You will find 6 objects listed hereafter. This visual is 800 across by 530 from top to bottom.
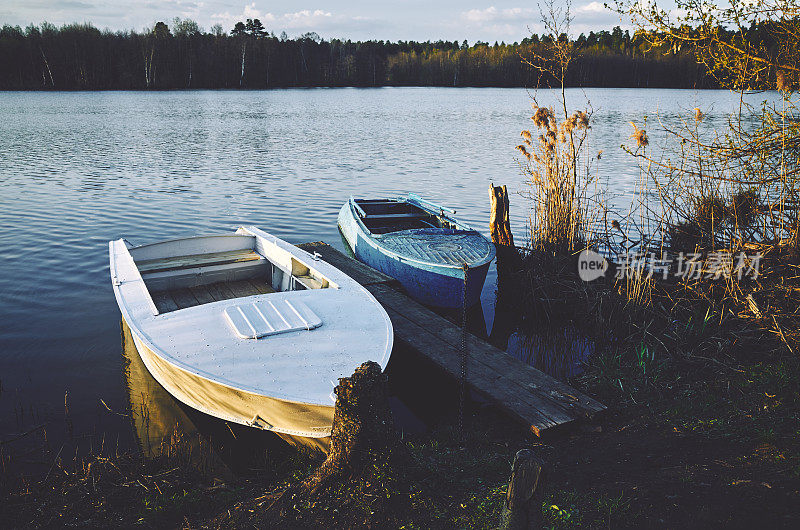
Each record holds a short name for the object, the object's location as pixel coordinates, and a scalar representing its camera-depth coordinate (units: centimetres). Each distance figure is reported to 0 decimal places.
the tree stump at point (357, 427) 321
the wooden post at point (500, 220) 877
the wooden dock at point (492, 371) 494
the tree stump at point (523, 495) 232
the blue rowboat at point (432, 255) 801
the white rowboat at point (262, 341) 437
